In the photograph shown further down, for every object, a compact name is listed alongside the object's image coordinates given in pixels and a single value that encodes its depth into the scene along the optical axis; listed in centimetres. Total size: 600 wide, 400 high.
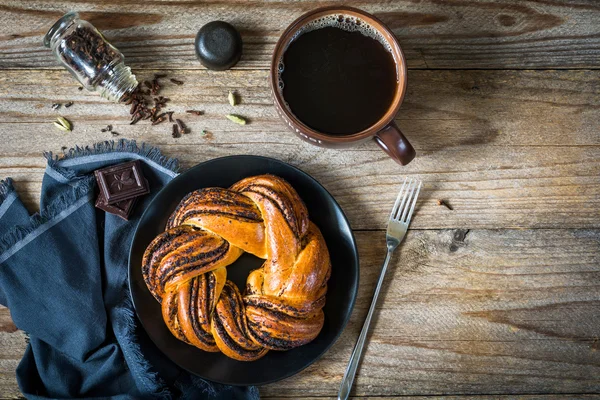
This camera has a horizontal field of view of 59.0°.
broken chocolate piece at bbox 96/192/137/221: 123
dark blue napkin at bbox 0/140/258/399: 121
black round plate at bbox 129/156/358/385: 119
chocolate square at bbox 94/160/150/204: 121
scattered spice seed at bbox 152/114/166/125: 130
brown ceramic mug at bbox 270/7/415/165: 110
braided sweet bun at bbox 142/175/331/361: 111
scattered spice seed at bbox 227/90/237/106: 130
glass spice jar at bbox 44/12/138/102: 122
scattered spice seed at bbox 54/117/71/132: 130
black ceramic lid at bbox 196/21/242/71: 124
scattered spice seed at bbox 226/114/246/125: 130
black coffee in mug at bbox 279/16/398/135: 114
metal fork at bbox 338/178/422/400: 128
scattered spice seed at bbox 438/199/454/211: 133
